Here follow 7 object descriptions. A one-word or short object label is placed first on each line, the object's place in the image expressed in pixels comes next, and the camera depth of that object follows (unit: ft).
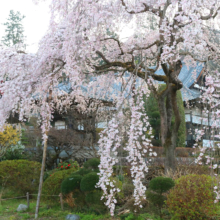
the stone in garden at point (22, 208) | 20.13
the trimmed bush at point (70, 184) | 18.03
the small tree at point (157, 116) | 39.24
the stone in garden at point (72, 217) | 16.86
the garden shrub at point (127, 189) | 20.07
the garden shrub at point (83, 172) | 19.41
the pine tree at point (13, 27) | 85.72
